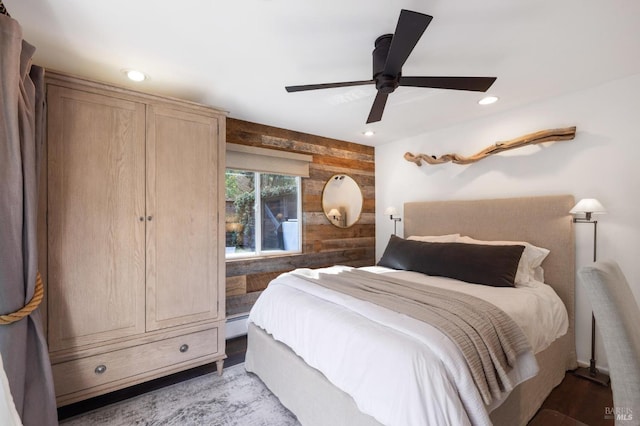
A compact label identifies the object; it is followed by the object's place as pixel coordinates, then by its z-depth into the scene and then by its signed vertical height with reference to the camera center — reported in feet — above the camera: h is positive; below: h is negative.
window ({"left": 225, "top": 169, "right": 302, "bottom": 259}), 10.37 -0.11
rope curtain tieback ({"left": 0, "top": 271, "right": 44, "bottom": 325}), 4.46 -1.64
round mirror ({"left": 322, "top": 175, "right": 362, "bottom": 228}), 12.59 +0.48
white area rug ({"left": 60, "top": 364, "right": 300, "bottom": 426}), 5.99 -4.46
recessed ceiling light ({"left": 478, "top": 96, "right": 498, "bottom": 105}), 8.45 +3.39
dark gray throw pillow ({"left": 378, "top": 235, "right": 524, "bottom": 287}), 7.41 -1.45
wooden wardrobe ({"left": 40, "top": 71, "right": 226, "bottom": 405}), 5.93 -0.59
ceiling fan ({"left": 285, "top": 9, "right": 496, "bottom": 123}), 4.95 +2.58
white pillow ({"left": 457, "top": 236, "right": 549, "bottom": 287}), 7.72 -1.45
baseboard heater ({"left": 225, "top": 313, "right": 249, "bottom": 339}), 10.02 -4.12
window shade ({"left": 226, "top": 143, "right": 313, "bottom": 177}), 10.00 +1.93
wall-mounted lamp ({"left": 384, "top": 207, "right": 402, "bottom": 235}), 11.82 -0.18
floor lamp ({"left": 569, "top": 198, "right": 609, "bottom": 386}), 6.85 -0.92
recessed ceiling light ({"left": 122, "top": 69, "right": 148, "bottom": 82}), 6.85 +3.36
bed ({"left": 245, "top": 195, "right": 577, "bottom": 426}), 4.69 -2.76
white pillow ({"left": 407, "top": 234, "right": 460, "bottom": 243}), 9.79 -0.99
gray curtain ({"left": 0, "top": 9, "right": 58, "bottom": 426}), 4.42 -0.17
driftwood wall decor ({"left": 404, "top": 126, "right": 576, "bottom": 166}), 8.11 +2.14
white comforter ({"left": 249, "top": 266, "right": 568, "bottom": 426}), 3.75 -2.28
